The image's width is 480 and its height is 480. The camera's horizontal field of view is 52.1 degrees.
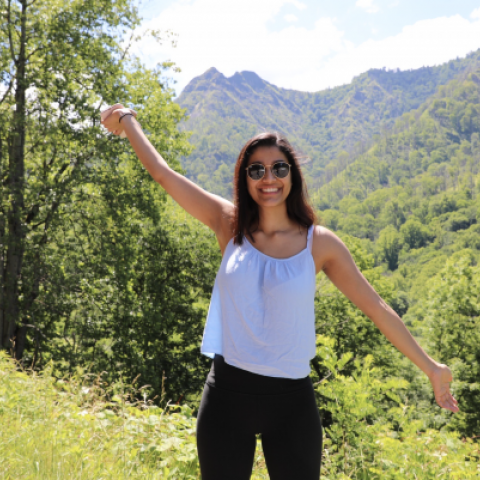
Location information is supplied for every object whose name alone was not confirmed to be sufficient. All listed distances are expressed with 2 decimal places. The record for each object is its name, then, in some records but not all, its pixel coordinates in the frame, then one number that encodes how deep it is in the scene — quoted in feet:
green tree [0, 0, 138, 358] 42.09
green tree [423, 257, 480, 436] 72.08
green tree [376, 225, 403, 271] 337.11
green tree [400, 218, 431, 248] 347.15
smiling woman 6.03
